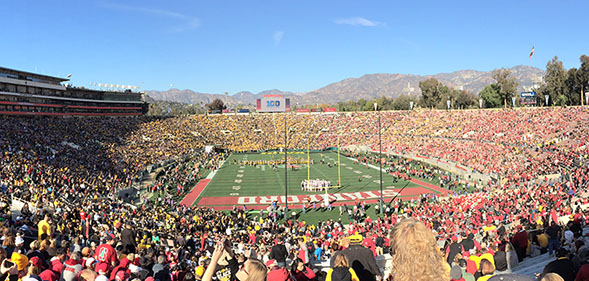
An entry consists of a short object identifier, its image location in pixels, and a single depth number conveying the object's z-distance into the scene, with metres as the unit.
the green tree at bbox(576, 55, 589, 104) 67.81
